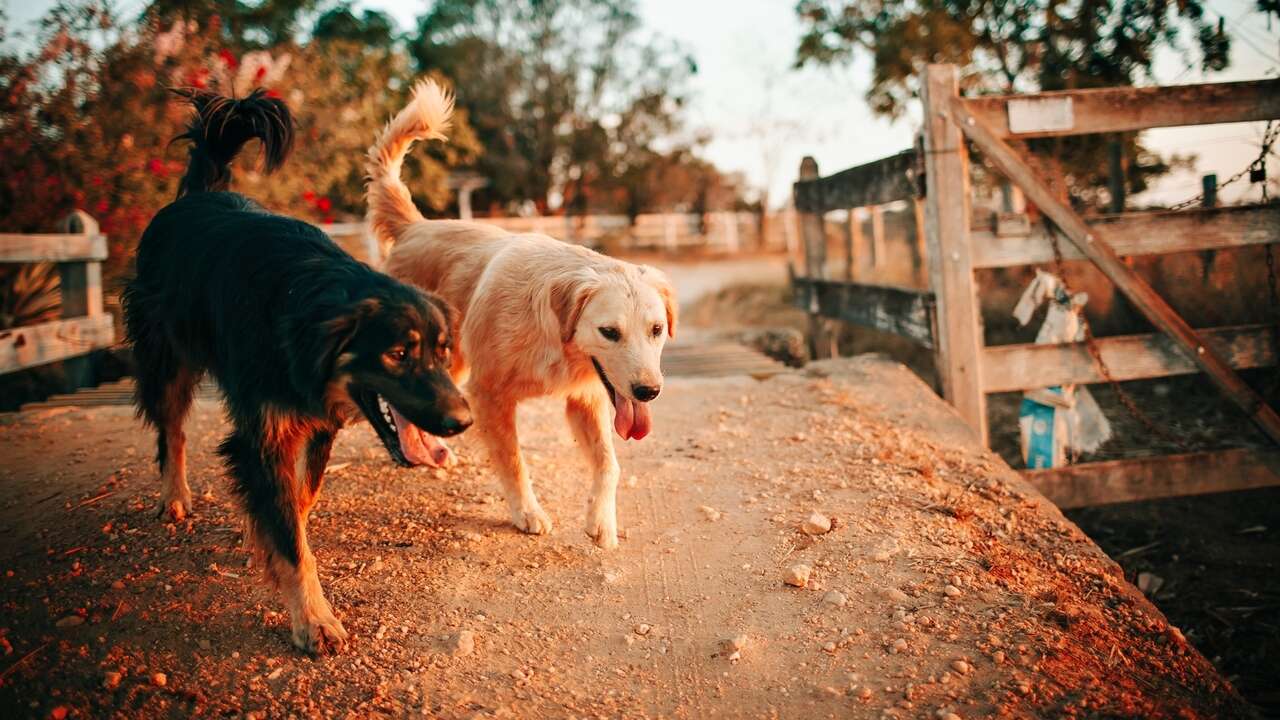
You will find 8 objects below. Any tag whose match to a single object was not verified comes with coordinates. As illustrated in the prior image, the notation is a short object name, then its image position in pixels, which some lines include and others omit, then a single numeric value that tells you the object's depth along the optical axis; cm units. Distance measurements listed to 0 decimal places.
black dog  272
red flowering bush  765
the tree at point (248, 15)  998
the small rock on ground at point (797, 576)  332
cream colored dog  353
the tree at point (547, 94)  3281
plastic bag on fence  514
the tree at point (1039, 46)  1016
